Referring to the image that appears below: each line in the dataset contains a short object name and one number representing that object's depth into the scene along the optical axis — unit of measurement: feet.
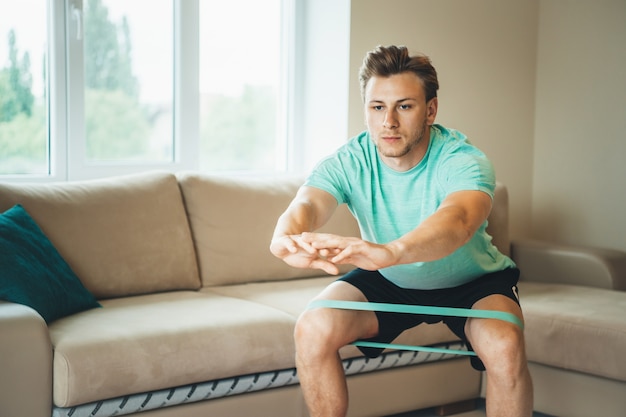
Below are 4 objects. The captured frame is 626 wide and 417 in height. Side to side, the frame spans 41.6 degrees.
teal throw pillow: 8.22
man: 7.41
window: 11.10
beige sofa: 7.72
